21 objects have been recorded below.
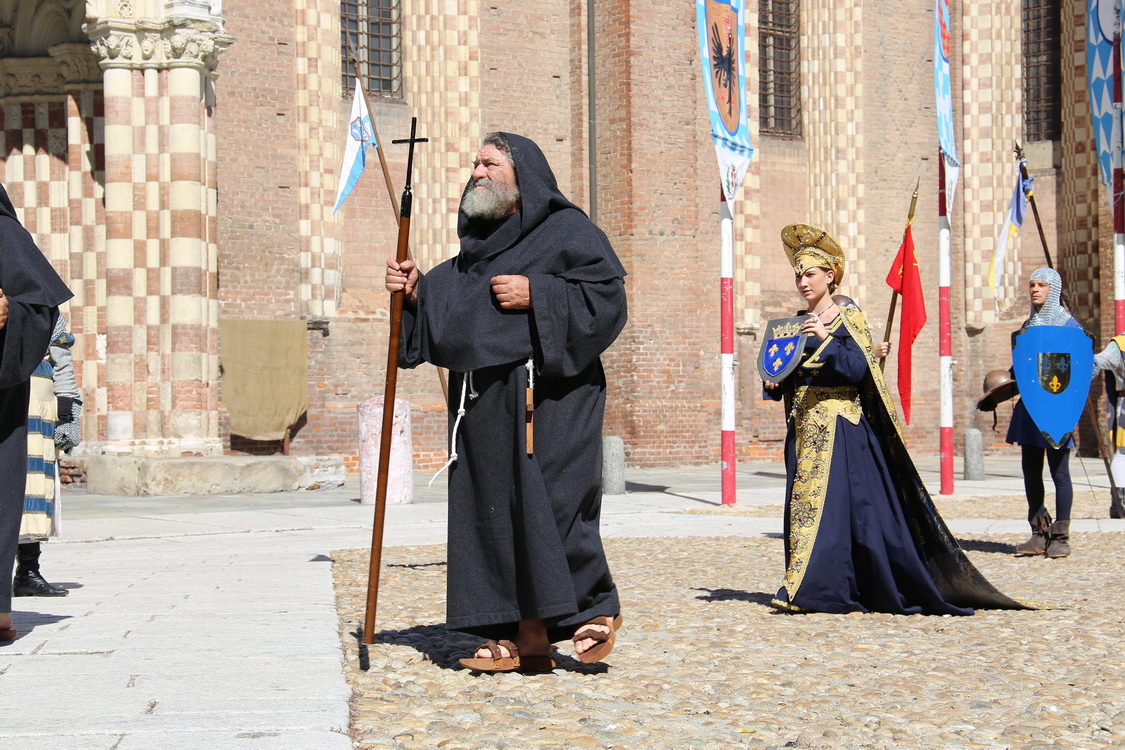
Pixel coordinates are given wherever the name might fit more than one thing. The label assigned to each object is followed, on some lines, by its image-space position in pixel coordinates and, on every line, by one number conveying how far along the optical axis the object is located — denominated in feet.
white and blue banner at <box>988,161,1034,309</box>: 49.19
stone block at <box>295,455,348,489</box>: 48.33
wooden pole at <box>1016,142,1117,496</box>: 37.00
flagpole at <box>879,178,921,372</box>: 23.45
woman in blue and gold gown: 20.93
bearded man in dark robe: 14.94
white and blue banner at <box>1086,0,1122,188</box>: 45.29
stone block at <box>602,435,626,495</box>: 47.37
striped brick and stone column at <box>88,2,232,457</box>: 47.19
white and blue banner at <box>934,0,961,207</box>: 46.52
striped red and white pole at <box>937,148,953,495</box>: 46.73
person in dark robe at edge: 16.29
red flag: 40.60
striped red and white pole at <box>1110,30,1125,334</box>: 44.19
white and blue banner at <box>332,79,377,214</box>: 38.45
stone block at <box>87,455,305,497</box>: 45.37
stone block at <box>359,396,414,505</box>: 41.98
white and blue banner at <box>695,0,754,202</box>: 40.42
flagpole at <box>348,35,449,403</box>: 26.52
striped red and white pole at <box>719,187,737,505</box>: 41.65
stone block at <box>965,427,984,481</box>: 55.83
